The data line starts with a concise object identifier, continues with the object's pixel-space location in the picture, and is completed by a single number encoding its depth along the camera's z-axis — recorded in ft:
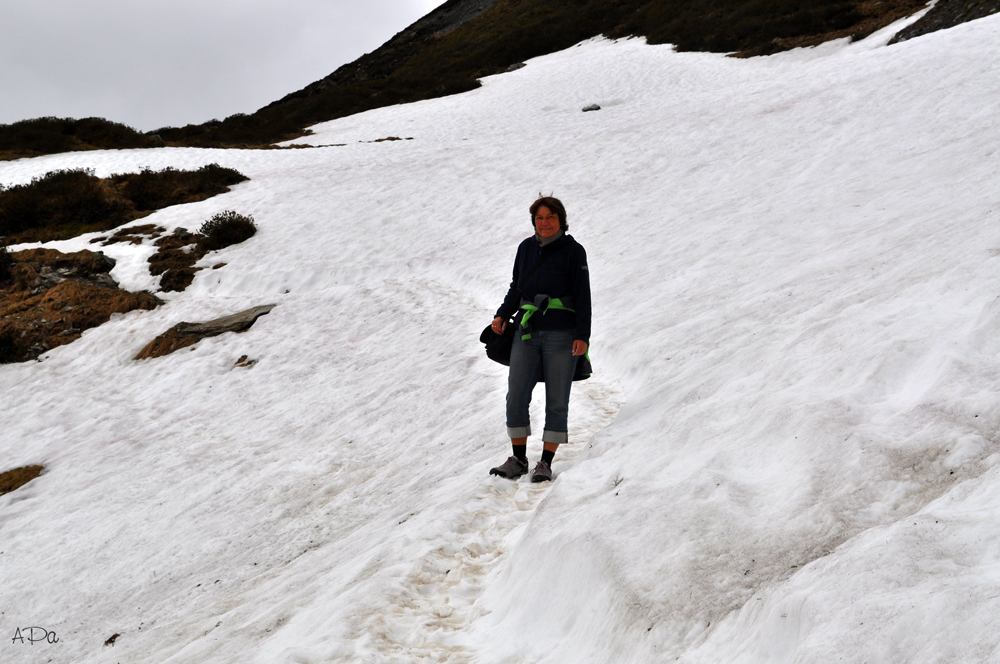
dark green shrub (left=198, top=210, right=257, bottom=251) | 55.06
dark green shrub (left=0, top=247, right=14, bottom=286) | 51.01
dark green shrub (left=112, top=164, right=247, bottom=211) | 66.80
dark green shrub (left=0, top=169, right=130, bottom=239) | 64.08
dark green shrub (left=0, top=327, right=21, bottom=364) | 41.55
